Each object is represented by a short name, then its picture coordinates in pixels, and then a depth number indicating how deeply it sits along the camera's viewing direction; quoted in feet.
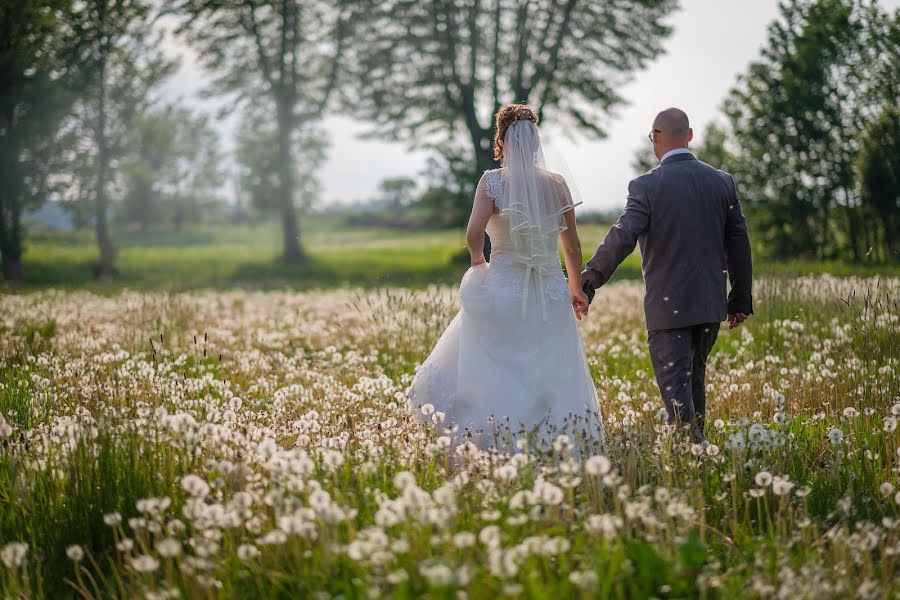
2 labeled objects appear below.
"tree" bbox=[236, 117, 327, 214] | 131.03
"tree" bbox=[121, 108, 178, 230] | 109.70
